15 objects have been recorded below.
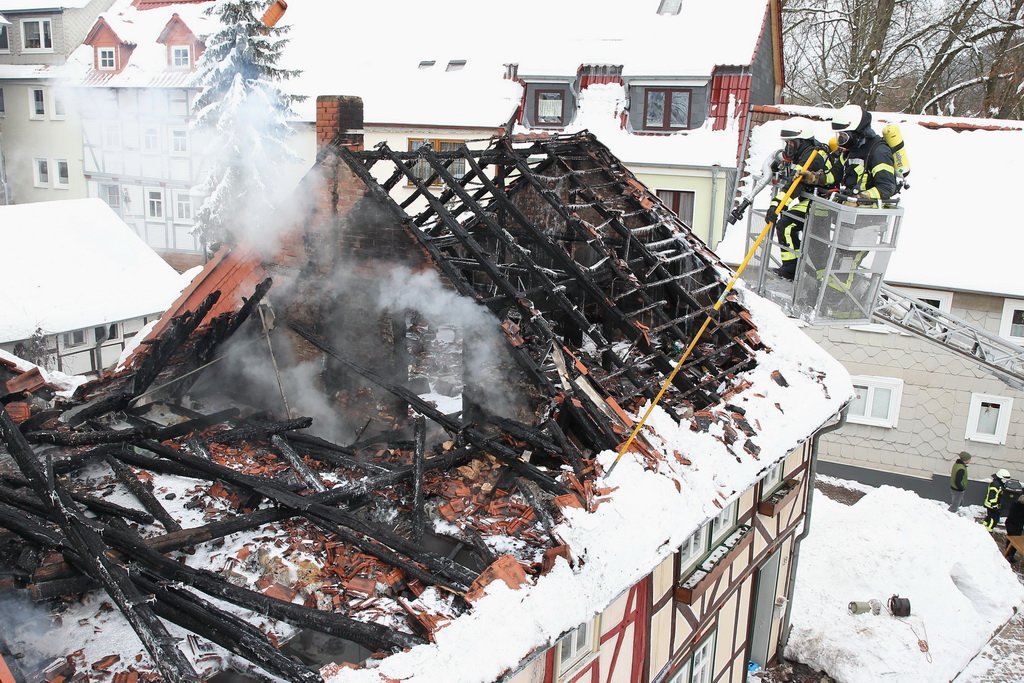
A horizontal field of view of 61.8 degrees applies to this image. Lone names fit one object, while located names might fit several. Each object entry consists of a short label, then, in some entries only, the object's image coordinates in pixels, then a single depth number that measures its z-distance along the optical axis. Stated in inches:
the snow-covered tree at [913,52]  957.8
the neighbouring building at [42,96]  1203.2
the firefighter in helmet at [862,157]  350.0
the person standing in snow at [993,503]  635.5
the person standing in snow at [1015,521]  611.8
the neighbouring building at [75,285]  711.1
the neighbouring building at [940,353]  668.1
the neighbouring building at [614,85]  828.0
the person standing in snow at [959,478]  652.1
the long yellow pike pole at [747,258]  279.9
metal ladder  412.2
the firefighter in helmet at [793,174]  363.9
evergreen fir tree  731.4
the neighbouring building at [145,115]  1027.9
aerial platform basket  347.3
